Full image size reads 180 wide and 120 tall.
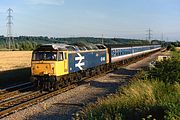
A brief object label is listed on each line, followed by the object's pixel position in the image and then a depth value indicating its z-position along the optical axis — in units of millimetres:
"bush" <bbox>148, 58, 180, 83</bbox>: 18334
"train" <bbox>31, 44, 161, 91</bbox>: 20661
